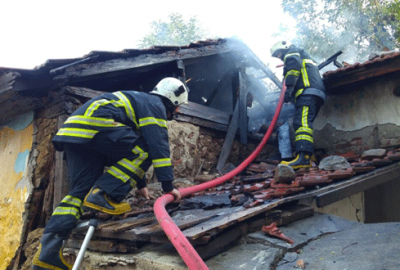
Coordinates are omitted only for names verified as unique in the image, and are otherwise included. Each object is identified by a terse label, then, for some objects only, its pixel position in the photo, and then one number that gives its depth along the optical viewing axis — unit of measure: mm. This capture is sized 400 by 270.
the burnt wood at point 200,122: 5640
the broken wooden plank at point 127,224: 2781
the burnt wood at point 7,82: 3590
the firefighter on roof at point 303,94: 5211
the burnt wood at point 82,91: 4202
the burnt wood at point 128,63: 4051
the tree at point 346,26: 13602
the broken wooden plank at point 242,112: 6668
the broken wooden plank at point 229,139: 6172
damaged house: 2914
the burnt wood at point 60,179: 3977
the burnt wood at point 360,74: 5117
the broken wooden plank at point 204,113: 5746
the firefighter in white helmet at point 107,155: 3014
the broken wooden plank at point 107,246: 2811
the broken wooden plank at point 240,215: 2332
